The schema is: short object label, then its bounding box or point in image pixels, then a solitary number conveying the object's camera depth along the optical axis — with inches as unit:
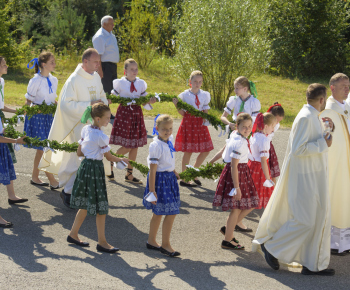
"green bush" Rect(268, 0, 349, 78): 840.9
